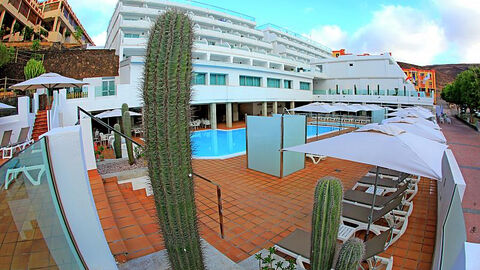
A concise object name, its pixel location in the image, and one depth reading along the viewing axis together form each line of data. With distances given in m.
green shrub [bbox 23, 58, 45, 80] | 16.52
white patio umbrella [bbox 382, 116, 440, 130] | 6.67
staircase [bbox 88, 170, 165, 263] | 3.36
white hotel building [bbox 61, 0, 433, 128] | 19.23
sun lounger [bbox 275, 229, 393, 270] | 3.20
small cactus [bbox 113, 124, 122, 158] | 8.52
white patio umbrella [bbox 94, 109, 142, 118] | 13.08
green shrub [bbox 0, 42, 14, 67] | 17.16
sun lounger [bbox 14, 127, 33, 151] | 8.13
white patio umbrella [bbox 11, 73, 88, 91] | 8.73
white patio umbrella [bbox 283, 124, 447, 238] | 3.23
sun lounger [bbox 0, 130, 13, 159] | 7.13
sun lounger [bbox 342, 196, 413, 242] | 4.14
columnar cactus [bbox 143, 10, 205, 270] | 1.93
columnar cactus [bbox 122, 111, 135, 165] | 7.49
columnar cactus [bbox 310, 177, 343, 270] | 2.39
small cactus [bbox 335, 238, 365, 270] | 2.16
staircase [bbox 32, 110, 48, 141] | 9.53
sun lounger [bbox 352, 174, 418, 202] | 5.72
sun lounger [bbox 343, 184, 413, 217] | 4.60
